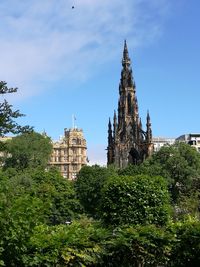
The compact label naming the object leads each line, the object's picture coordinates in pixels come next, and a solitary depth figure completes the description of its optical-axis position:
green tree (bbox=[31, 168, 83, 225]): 38.83
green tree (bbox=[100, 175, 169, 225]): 17.18
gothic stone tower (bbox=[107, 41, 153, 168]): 80.53
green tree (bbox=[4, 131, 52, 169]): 67.50
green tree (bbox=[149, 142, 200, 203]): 56.58
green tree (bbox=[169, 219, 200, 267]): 14.97
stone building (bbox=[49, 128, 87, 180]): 98.10
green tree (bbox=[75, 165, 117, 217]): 48.21
